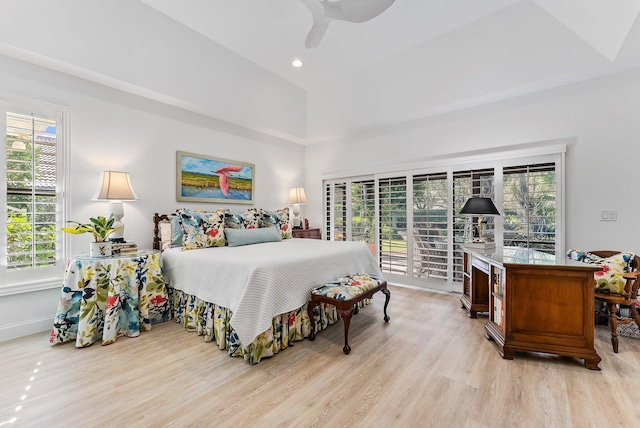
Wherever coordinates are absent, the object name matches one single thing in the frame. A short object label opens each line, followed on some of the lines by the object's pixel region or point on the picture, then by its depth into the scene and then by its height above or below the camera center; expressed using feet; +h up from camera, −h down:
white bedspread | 6.89 -1.80
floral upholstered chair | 7.54 -1.97
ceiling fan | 7.29 +5.52
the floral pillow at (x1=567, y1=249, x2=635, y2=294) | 7.78 -1.65
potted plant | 8.53 -0.64
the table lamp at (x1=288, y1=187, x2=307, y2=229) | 16.84 +0.80
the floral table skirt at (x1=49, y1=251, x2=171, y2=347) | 7.93 -2.60
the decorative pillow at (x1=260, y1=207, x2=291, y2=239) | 13.09 -0.39
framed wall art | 12.44 +1.61
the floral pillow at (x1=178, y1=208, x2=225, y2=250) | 10.28 -0.62
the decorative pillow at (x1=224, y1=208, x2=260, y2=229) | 11.89 -0.30
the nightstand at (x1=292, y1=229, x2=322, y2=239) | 15.96 -1.19
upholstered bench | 7.59 -2.30
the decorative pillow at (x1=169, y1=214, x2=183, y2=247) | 10.74 -0.76
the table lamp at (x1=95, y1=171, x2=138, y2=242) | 9.34 +0.69
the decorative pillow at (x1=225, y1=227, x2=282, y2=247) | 10.95 -0.93
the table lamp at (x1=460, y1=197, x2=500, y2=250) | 10.45 +0.14
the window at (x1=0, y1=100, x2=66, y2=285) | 8.27 +0.54
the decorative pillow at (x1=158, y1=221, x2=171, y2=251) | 10.84 -0.86
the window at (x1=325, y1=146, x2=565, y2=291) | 10.96 +0.16
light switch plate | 9.75 -0.03
